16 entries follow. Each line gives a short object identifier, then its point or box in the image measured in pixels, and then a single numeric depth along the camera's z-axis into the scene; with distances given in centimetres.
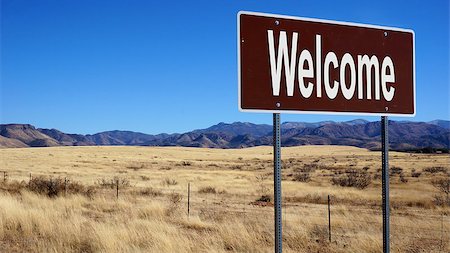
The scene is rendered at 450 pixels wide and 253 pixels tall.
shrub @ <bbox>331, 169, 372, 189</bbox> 2613
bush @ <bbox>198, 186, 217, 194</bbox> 2413
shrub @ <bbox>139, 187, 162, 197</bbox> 2136
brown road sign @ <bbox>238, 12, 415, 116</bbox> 323
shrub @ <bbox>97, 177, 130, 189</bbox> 2467
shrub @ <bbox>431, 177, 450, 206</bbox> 1756
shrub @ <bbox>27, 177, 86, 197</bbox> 1781
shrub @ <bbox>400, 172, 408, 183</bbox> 2986
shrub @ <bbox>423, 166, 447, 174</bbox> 4034
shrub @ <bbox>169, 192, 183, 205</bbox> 1826
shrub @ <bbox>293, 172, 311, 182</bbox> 3140
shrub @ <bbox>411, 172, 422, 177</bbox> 3563
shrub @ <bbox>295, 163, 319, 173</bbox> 4488
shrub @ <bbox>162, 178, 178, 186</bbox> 2891
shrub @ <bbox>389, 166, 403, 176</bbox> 3888
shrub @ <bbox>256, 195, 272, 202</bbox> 1980
